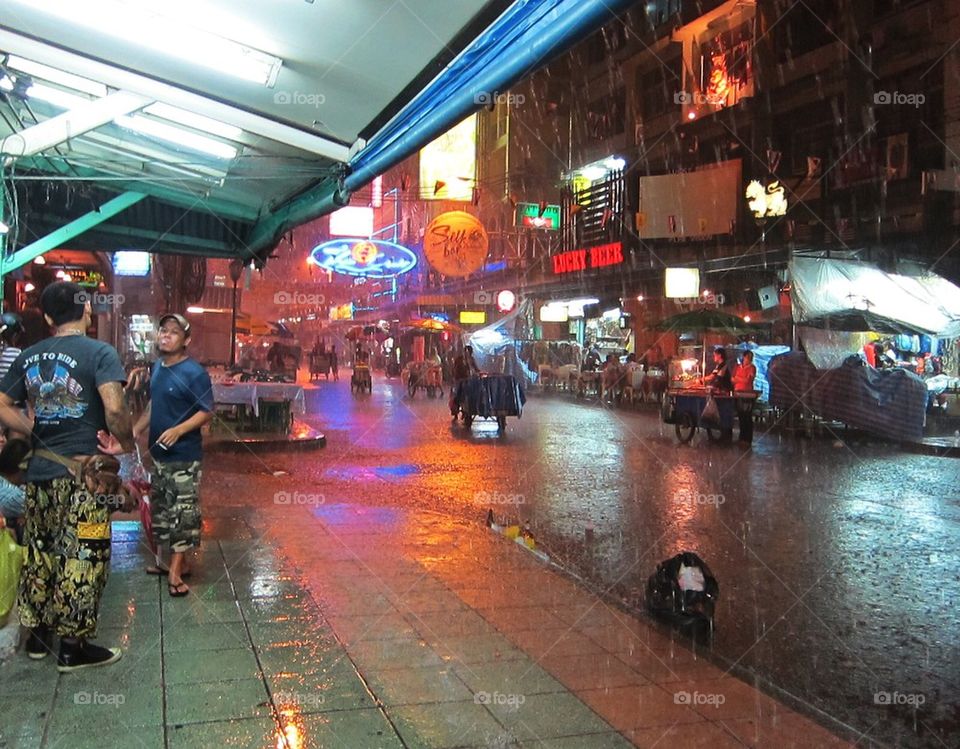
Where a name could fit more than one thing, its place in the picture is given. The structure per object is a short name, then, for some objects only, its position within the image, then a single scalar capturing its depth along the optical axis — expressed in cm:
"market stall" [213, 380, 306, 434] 1402
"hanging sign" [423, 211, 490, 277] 1242
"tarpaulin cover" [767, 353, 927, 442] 1650
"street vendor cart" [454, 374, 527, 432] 1789
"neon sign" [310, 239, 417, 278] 1327
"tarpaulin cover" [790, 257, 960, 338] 1733
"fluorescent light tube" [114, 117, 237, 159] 652
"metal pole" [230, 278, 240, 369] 1944
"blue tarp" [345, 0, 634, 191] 368
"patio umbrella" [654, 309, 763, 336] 1927
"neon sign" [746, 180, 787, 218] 2214
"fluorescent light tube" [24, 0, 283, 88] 443
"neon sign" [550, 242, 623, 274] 2722
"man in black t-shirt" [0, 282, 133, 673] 389
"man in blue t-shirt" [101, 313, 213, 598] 525
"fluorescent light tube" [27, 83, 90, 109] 602
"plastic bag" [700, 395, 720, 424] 1623
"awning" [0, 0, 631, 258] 413
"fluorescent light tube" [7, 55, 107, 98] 537
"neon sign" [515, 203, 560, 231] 2606
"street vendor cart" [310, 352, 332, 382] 4038
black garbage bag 511
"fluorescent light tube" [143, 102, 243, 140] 603
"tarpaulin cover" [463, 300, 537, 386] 3272
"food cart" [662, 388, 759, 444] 1644
